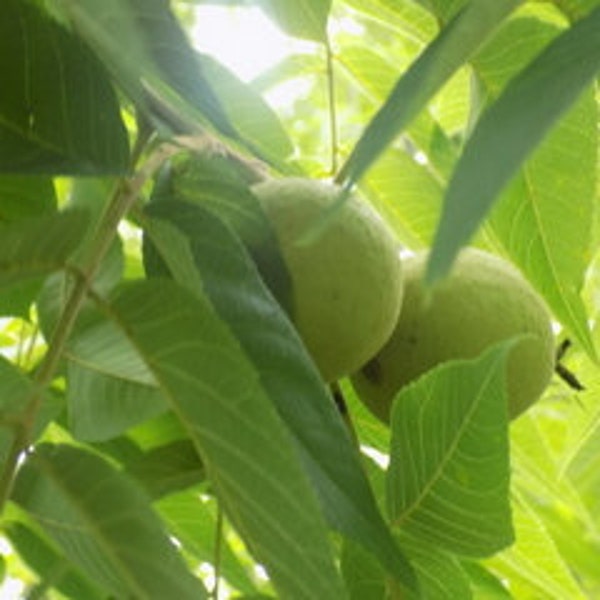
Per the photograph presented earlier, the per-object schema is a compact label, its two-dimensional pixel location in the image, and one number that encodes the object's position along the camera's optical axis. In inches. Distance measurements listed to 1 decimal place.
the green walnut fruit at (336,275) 22.9
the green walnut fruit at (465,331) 25.1
